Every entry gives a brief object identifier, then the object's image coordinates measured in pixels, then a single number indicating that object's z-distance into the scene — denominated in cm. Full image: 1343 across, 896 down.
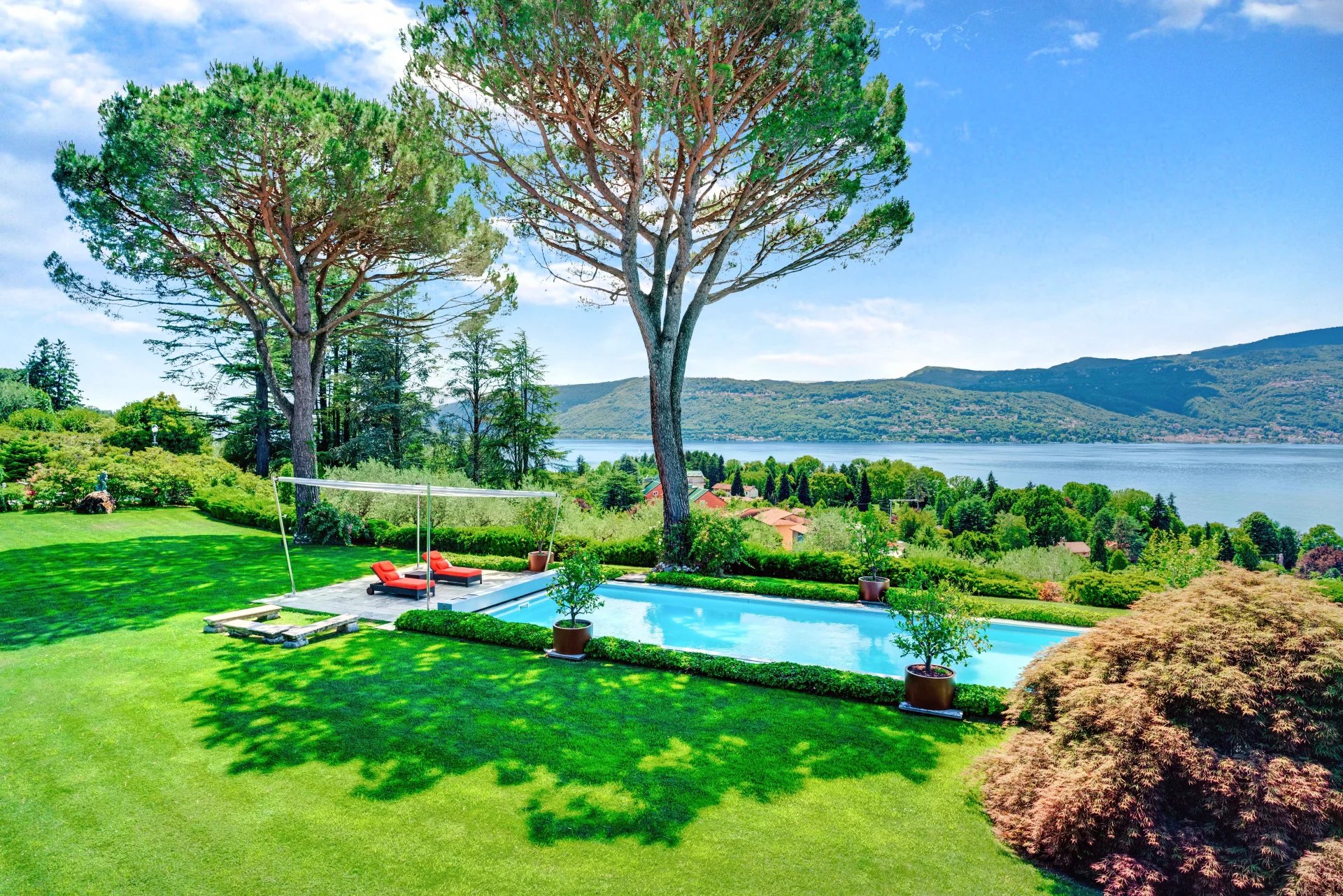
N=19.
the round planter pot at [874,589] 1086
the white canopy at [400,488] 853
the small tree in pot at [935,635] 587
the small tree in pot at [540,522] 1428
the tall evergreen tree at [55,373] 5128
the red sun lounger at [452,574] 1161
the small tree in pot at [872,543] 1137
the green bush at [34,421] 2786
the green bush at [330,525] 1585
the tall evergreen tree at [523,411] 2636
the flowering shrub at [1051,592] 1120
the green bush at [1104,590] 1057
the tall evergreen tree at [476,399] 2677
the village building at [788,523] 2903
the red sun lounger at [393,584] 1036
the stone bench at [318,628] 779
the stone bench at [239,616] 828
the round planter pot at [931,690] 589
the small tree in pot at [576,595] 752
